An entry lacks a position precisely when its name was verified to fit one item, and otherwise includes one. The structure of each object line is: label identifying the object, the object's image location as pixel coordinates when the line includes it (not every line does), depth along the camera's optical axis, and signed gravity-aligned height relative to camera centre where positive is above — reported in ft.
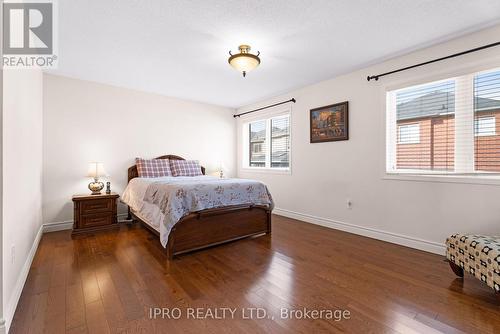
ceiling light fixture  8.37 +3.86
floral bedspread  8.40 -1.27
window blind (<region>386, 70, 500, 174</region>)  7.94 +1.54
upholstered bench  5.57 -2.36
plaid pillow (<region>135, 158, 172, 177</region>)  13.62 -0.13
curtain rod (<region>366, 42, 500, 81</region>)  7.75 +4.01
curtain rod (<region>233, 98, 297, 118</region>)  14.40 +4.09
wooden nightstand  11.31 -2.41
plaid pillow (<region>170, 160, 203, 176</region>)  14.96 -0.13
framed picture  11.76 +2.29
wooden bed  8.63 -2.58
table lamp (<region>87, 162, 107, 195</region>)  11.95 -0.48
